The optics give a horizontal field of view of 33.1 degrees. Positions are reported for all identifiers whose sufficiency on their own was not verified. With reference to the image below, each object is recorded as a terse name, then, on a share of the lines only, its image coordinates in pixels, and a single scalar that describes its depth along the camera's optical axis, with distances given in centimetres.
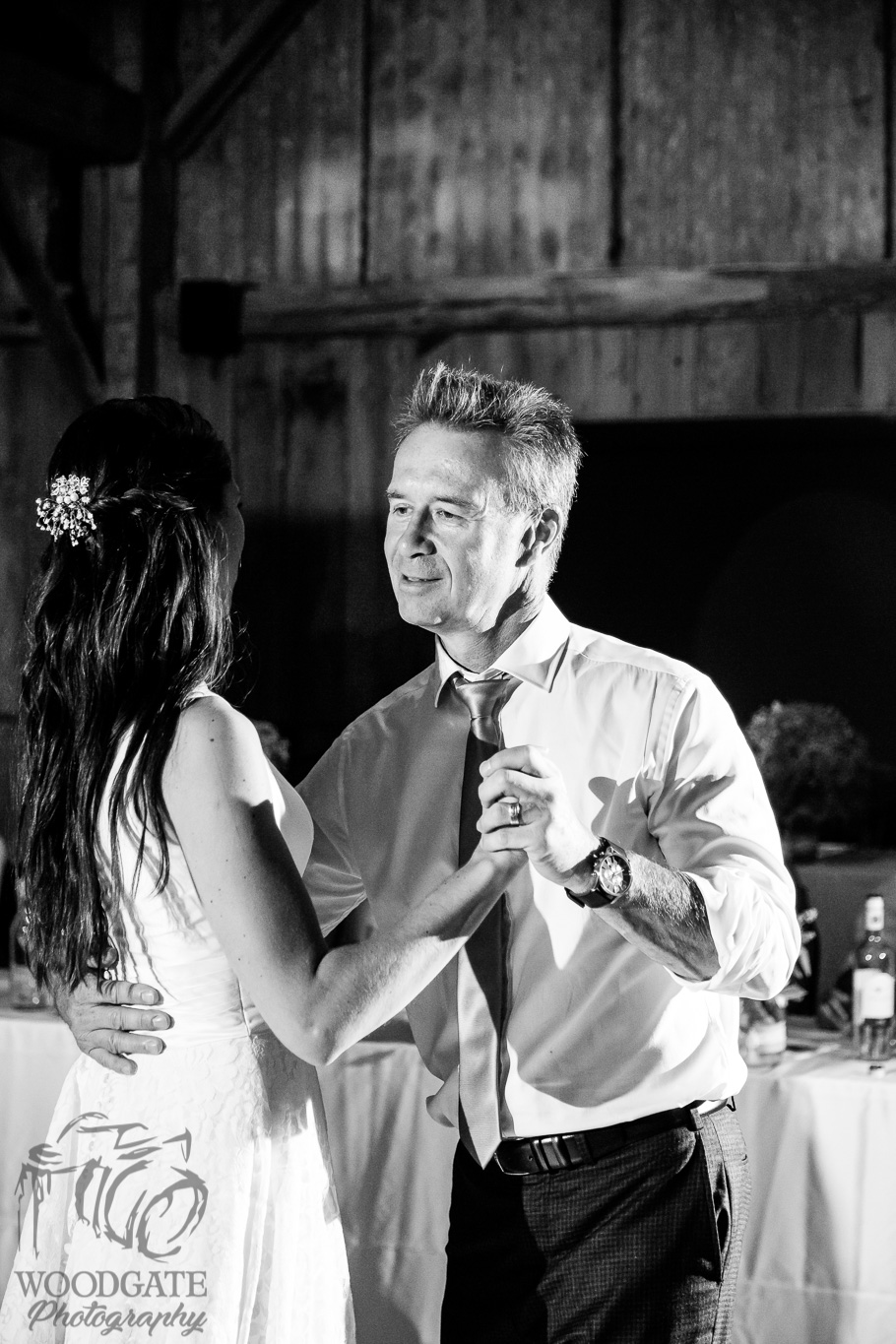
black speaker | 678
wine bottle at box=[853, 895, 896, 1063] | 273
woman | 160
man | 171
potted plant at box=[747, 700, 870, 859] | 450
